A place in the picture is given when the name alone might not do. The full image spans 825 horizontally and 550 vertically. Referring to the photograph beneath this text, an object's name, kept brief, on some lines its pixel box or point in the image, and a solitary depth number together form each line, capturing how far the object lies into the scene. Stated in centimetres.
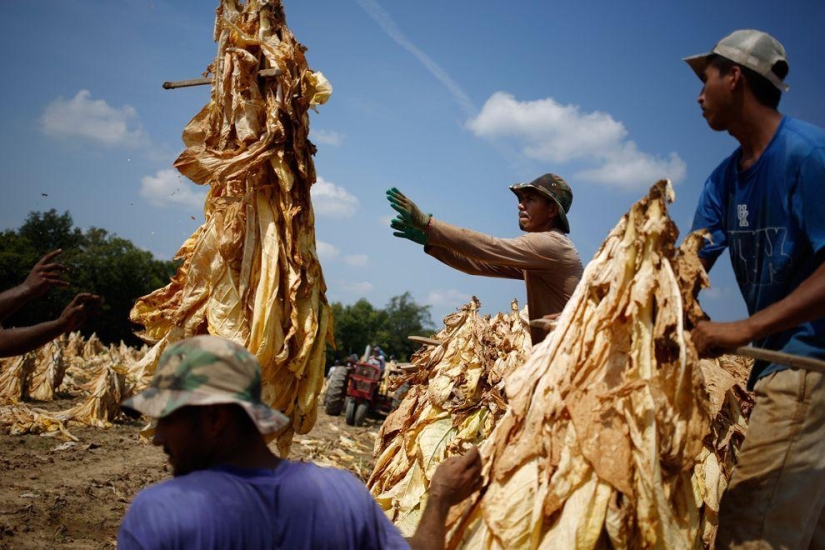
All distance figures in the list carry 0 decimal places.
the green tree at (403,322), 7449
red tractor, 1761
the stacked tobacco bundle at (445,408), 495
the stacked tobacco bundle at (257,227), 486
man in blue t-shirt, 238
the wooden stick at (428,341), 618
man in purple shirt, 170
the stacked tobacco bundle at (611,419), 221
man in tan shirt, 349
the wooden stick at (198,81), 495
